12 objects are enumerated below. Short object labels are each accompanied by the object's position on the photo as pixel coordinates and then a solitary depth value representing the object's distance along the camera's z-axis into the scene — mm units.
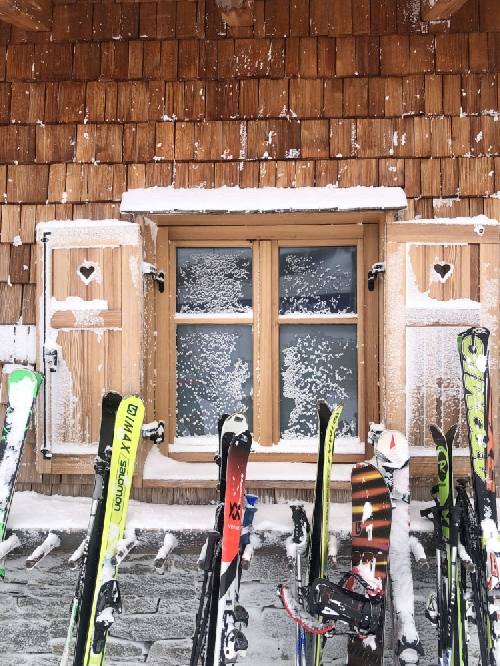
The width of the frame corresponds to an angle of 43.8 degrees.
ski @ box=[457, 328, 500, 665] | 2475
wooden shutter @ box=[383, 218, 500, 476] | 3010
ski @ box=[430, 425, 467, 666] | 2475
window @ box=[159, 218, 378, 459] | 3291
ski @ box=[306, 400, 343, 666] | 2602
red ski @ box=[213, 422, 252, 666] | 2377
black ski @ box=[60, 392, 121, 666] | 2471
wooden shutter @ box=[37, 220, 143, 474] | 3088
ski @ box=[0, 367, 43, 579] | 2781
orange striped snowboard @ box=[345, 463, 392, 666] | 2500
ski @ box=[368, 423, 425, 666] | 2553
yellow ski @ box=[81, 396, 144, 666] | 2453
